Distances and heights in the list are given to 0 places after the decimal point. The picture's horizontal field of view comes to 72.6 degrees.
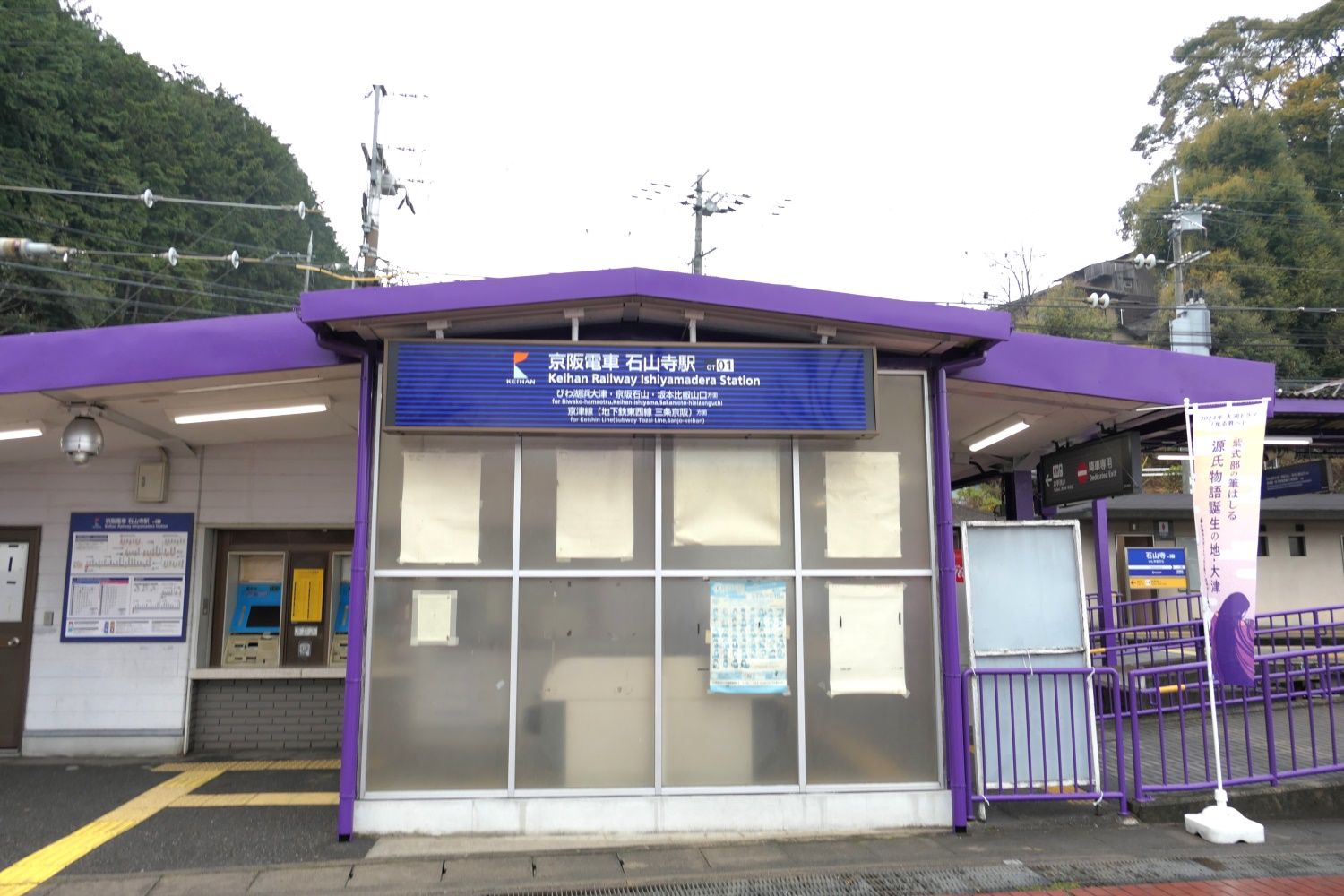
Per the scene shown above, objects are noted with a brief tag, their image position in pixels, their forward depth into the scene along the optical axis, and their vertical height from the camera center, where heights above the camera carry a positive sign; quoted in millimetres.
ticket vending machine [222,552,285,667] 9570 -214
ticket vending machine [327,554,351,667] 9547 -266
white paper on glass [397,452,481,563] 6711 +574
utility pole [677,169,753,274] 28234 +11654
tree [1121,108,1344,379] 31016 +11770
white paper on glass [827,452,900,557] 6961 +596
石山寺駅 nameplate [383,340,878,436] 6539 +1396
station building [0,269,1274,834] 6473 +386
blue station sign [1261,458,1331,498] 10922 +1235
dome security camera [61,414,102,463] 7289 +1181
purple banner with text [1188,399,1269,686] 6781 +414
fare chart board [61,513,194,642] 9195 +114
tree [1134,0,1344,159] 42469 +25253
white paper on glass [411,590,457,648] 6590 -226
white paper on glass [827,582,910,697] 6766 -404
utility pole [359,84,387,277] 21328 +9424
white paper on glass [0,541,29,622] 9312 +107
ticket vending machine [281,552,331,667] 9570 -264
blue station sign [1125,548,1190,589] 14148 +229
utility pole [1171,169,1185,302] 28219 +9721
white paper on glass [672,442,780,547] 6883 +670
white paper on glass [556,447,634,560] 6805 +595
